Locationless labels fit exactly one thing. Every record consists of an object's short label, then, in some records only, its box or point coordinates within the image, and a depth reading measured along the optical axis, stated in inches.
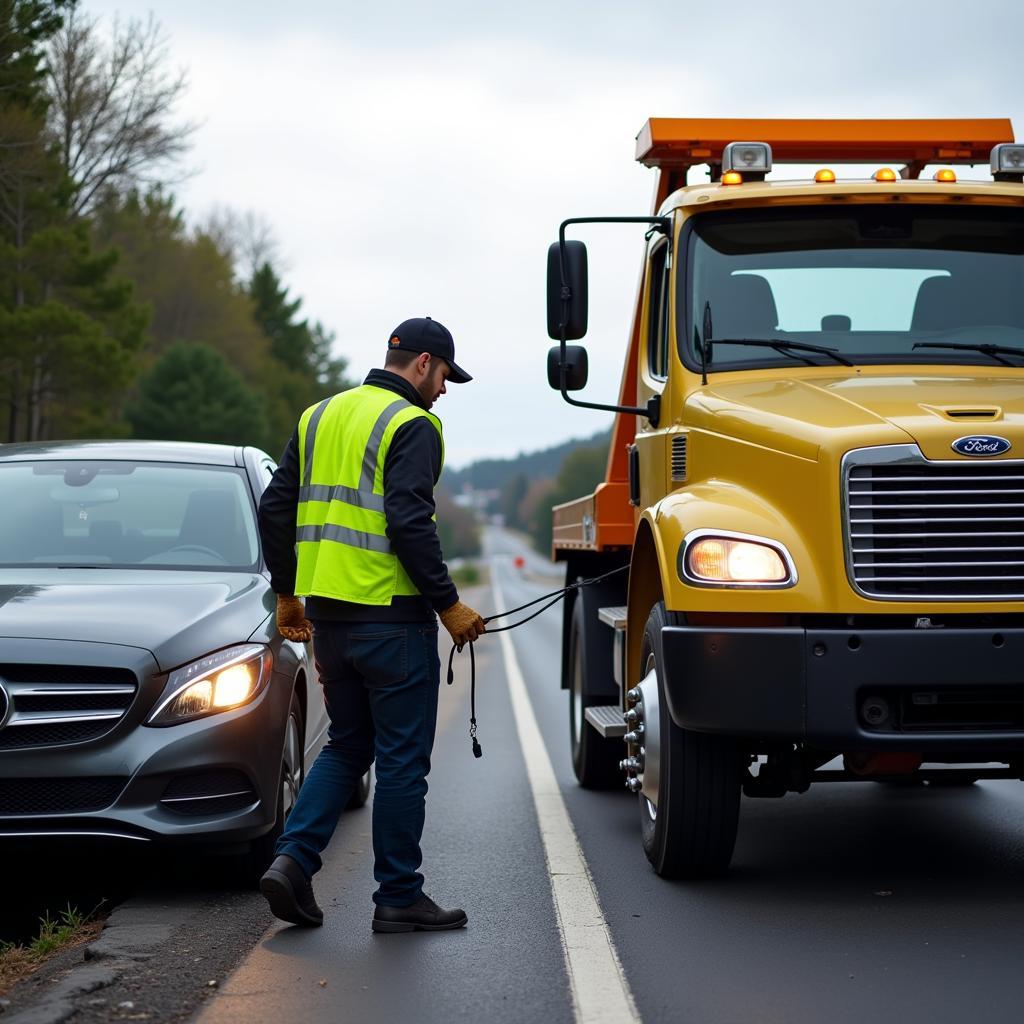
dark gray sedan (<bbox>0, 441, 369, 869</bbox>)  230.4
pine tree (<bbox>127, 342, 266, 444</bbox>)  2819.9
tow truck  225.6
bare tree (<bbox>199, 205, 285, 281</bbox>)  3969.0
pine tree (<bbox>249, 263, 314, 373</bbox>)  4323.3
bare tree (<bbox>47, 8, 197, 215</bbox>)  1605.6
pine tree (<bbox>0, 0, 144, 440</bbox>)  1755.7
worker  226.7
